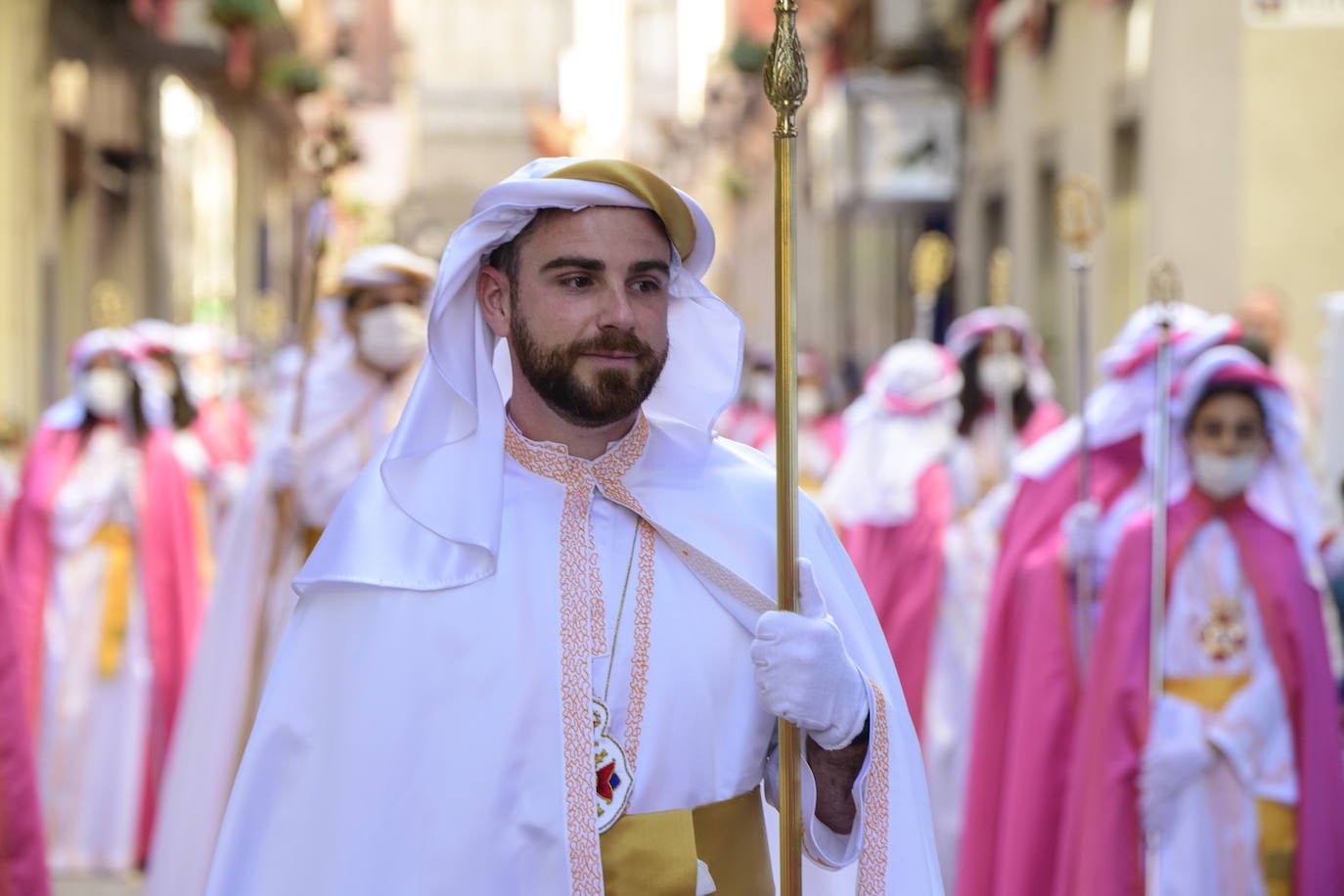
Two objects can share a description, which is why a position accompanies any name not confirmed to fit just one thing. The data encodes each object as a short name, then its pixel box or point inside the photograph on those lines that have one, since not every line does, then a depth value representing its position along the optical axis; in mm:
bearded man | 5566
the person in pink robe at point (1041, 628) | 11306
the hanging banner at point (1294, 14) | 19069
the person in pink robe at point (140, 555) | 17021
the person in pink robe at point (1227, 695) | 10434
